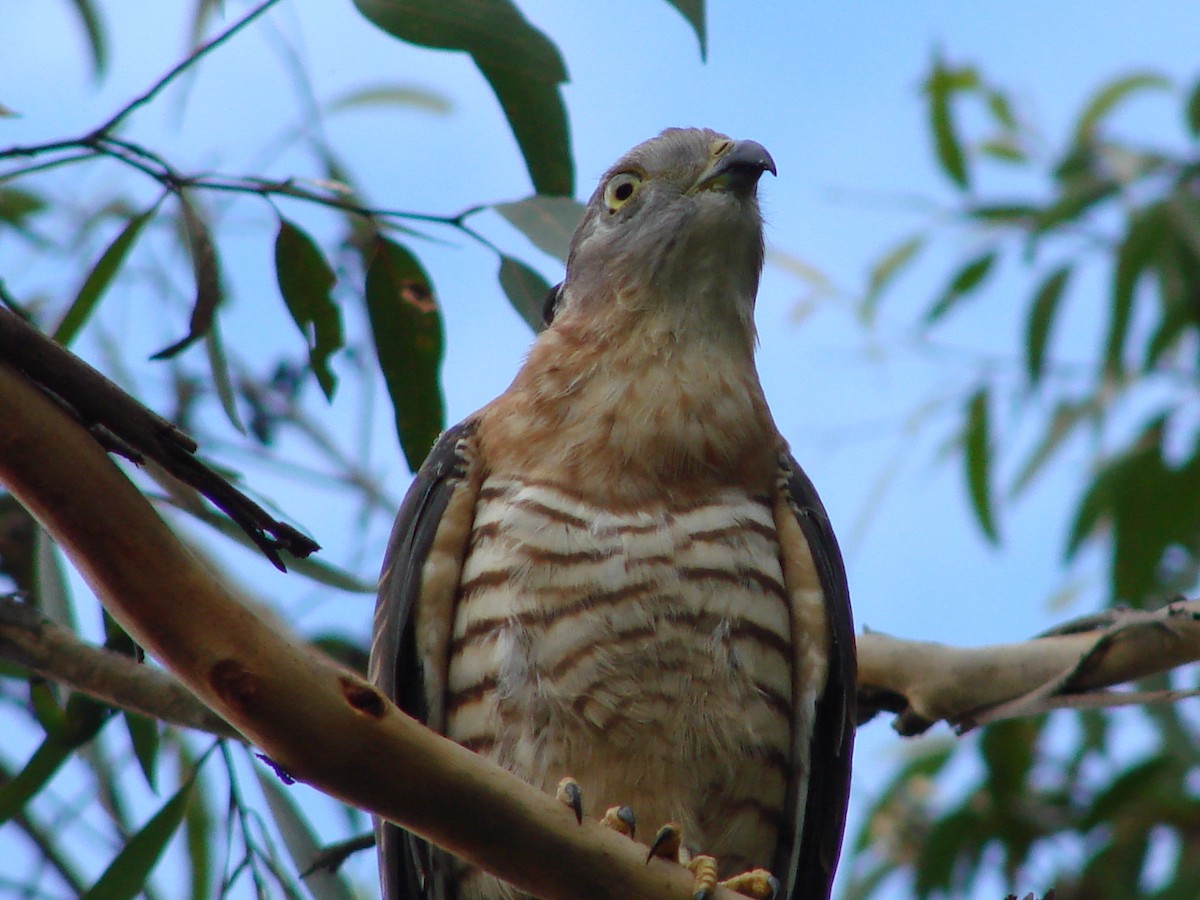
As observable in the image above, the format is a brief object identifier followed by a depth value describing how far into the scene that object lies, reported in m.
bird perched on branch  6.05
